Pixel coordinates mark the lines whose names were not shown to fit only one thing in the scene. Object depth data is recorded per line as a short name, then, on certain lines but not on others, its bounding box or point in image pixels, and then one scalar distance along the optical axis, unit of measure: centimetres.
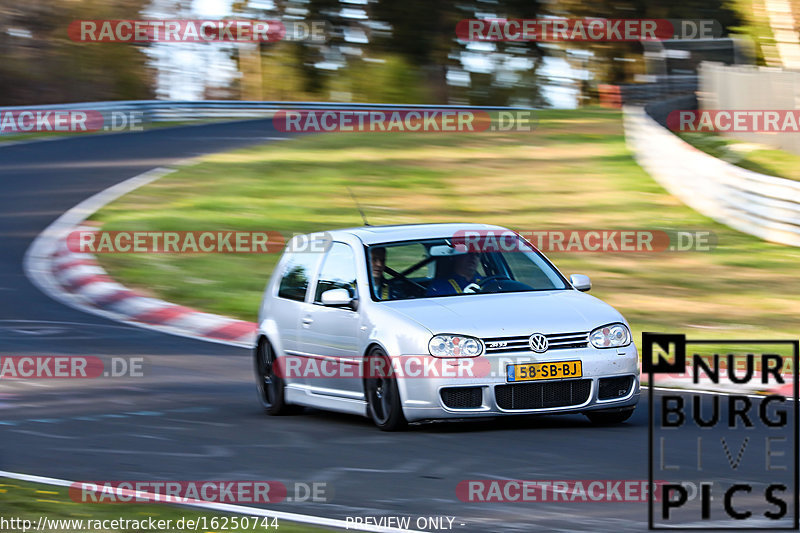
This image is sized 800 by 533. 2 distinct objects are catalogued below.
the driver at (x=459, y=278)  1986
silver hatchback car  1806
